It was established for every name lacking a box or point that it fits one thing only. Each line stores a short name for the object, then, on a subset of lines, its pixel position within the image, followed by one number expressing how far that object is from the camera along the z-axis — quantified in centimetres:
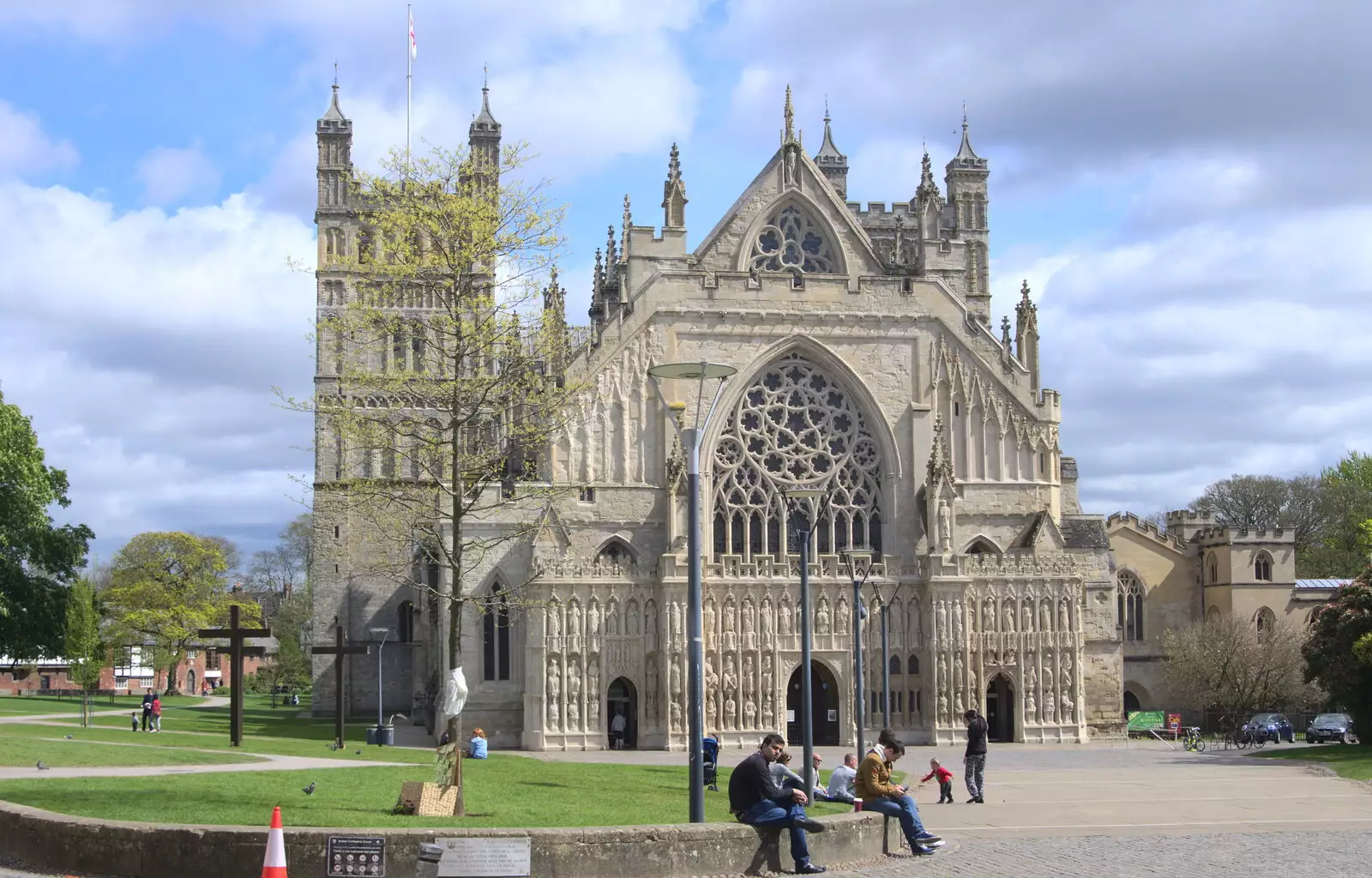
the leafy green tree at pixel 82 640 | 4950
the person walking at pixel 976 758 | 2666
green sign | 5259
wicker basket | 1939
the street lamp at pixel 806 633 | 2242
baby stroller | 2545
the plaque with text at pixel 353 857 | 1527
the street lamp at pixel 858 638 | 3138
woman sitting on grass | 3712
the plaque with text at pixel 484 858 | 1541
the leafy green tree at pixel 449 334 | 2267
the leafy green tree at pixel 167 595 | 7712
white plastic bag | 2072
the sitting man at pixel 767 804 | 1745
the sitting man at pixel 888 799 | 1934
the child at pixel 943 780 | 2615
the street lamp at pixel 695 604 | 1814
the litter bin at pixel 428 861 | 1546
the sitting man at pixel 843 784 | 2352
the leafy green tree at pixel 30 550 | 4881
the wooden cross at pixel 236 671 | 3284
